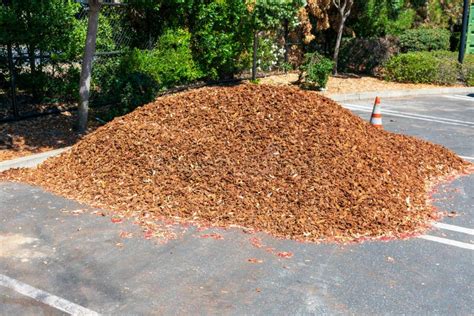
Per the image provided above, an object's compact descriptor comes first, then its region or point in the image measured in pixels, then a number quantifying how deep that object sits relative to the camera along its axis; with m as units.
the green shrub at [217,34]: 13.52
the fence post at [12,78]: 9.27
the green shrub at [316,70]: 14.99
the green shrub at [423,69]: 17.17
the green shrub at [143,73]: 9.58
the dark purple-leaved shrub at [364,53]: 18.48
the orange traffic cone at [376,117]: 9.91
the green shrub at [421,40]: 19.23
